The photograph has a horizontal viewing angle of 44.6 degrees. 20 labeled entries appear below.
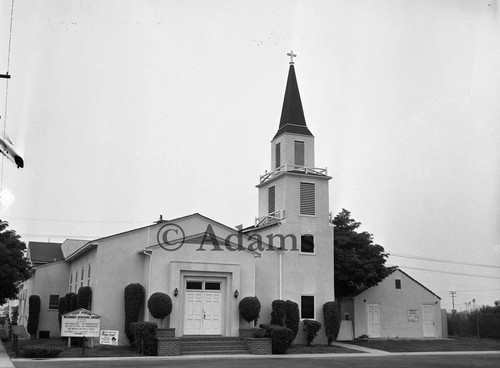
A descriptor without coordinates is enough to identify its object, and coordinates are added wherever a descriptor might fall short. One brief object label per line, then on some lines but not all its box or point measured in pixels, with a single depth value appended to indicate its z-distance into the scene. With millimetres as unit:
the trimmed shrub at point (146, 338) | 25984
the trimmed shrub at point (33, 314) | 37469
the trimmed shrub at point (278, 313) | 31547
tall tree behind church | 36156
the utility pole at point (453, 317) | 41931
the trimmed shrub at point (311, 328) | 32281
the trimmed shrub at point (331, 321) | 32844
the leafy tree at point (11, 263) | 33719
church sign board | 25453
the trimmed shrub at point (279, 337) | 27719
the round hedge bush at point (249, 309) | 29359
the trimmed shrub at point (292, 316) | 31766
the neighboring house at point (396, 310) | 38781
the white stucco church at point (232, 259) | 29406
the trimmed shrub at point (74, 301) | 32369
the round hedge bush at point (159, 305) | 27734
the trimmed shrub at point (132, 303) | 28828
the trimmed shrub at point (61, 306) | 36256
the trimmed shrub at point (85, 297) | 30141
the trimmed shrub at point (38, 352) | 23438
